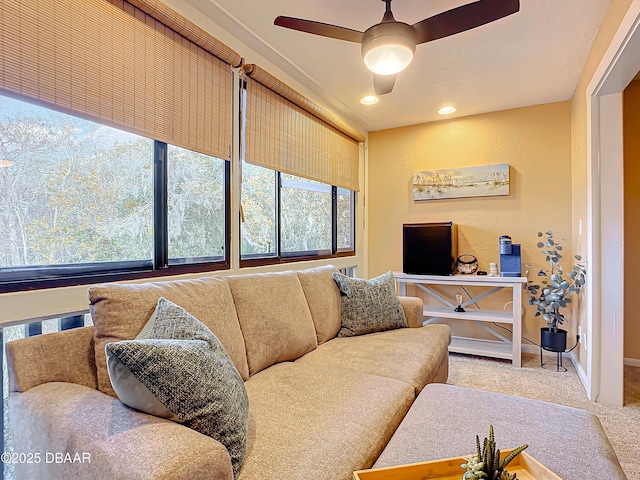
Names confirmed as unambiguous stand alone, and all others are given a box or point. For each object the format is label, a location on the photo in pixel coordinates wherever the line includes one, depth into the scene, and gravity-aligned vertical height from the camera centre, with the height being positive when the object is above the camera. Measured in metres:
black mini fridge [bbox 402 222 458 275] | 3.53 -0.09
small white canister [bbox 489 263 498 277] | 3.46 -0.29
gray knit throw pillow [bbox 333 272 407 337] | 2.41 -0.48
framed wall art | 3.60 +0.62
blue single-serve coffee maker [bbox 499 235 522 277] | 3.32 -0.18
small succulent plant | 0.76 -0.50
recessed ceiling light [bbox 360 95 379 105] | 3.30 +1.35
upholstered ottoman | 1.02 -0.65
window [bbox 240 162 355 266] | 2.65 +0.20
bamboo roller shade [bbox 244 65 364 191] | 2.48 +0.89
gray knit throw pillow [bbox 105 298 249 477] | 0.91 -0.40
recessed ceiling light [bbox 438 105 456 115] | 3.51 +1.33
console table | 3.16 -0.72
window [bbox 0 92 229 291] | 1.41 +0.19
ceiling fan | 1.58 +1.02
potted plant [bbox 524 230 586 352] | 2.84 -0.46
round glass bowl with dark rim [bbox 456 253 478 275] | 3.70 -0.26
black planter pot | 2.94 -0.85
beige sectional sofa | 0.83 -0.51
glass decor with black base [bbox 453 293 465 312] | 3.50 -0.66
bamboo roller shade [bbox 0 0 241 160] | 1.35 +0.81
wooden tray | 0.90 -0.61
